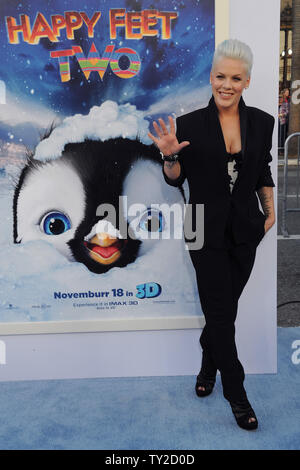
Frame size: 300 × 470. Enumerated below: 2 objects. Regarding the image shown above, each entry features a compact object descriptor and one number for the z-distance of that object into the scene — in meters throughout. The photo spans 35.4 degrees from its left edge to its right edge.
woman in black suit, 2.09
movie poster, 2.54
